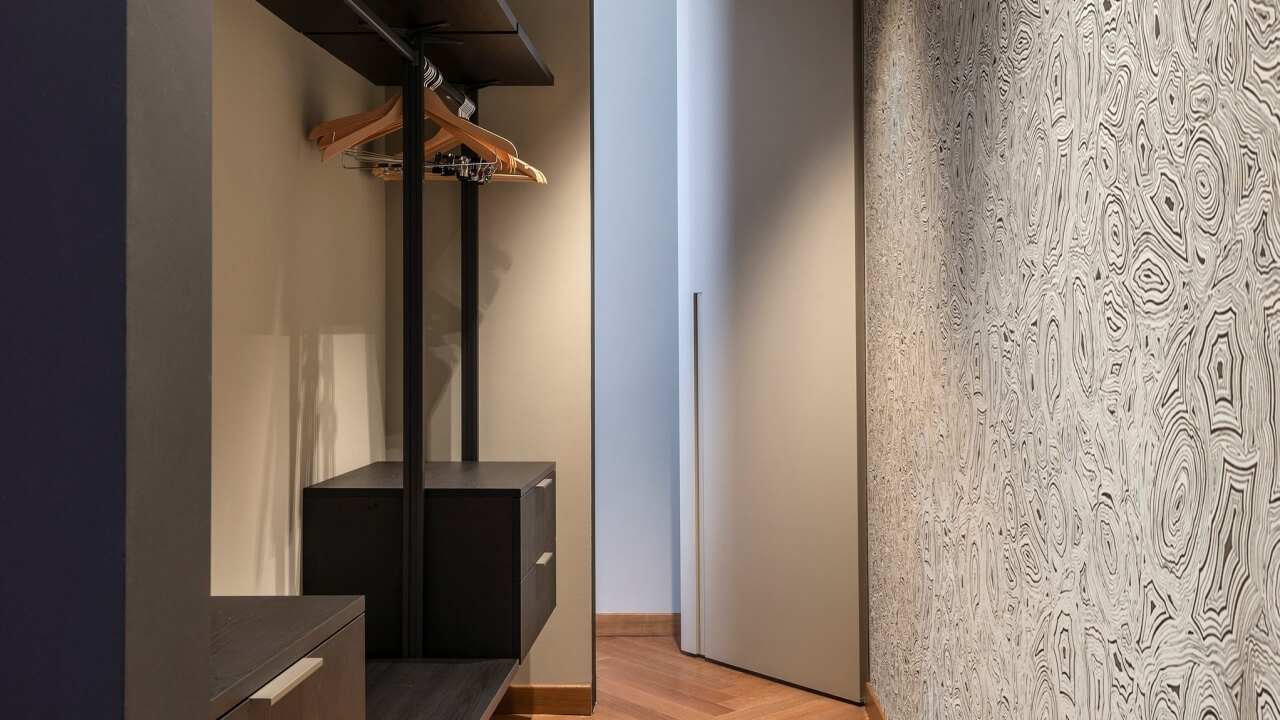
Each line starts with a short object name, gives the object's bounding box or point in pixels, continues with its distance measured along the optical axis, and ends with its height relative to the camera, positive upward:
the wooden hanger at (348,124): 2.40 +0.66
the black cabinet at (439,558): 2.44 -0.47
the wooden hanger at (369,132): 2.40 +0.63
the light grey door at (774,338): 3.26 +0.14
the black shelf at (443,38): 2.25 +0.91
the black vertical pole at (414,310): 2.37 +0.17
